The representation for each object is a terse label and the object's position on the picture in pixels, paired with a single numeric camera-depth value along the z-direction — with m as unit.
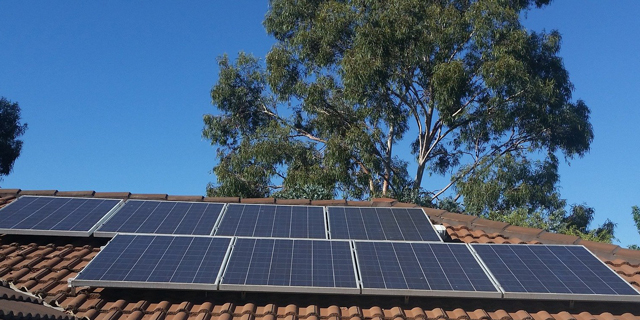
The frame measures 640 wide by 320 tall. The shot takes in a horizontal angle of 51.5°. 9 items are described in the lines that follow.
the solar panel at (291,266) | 7.65
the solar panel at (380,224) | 9.61
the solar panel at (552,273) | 7.84
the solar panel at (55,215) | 9.27
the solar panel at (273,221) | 9.49
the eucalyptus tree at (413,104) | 23.44
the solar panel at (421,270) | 7.74
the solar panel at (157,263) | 7.61
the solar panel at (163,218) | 9.43
